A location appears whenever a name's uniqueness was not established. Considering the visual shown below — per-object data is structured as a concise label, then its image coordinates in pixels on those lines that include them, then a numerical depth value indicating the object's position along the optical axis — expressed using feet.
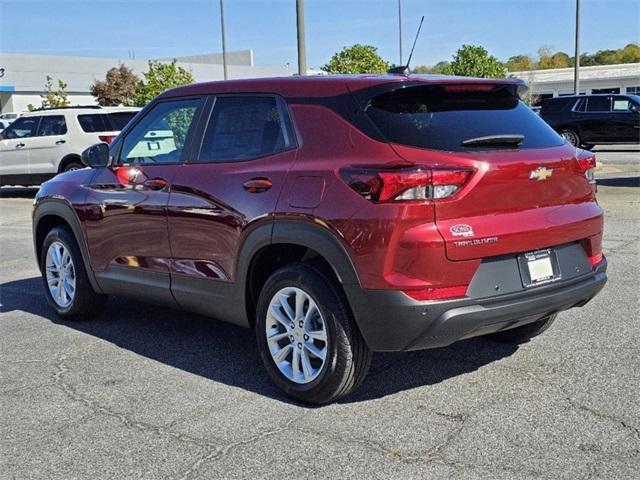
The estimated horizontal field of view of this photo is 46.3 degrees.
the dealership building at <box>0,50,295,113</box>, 193.06
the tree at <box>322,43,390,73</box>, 73.56
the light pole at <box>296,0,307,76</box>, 39.47
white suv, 53.98
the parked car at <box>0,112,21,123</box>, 157.22
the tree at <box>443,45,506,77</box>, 115.55
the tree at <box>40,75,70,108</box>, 101.16
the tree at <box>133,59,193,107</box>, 72.49
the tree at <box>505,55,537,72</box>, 309.42
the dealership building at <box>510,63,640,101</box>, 182.50
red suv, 11.98
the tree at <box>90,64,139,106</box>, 165.07
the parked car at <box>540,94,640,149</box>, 74.18
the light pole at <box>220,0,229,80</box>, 108.64
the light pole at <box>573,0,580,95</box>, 85.25
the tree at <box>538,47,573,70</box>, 308.81
